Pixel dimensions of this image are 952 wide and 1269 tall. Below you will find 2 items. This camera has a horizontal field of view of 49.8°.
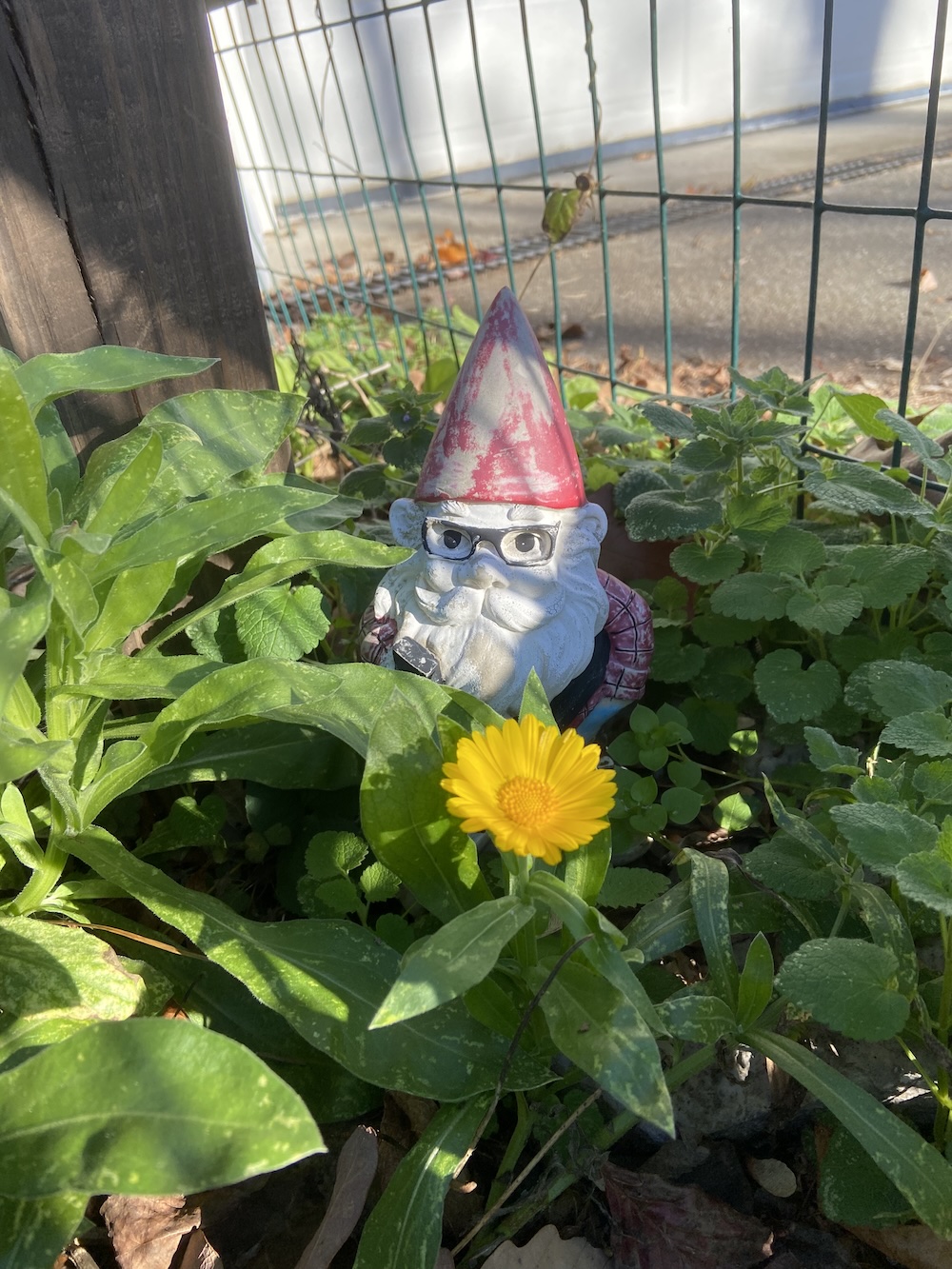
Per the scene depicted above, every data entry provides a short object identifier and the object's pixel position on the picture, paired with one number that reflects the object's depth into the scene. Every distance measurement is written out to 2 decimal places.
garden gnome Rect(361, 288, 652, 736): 0.40
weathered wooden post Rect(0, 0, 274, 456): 0.42
